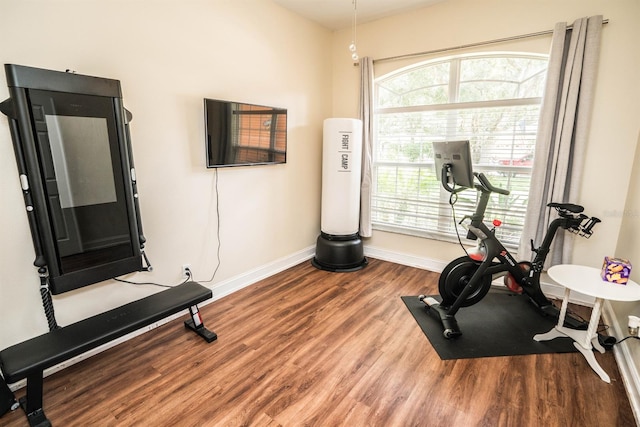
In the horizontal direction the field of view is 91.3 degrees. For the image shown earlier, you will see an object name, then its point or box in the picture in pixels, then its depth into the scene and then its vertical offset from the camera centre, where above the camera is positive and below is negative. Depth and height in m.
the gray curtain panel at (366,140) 3.79 +0.16
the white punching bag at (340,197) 3.60 -0.51
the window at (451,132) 3.12 +0.22
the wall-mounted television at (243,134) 2.71 +0.21
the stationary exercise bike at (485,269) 2.51 -0.97
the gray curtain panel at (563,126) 2.63 +0.21
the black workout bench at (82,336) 1.63 -1.04
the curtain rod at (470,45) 2.83 +1.07
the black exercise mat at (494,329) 2.28 -1.43
